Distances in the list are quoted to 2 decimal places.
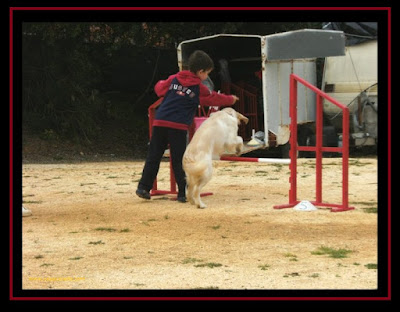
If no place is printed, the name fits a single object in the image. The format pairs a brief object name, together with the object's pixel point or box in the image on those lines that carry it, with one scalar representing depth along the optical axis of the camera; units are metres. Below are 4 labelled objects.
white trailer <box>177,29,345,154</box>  23.90
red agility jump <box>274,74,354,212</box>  16.96
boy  18.25
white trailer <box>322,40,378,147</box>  31.18
